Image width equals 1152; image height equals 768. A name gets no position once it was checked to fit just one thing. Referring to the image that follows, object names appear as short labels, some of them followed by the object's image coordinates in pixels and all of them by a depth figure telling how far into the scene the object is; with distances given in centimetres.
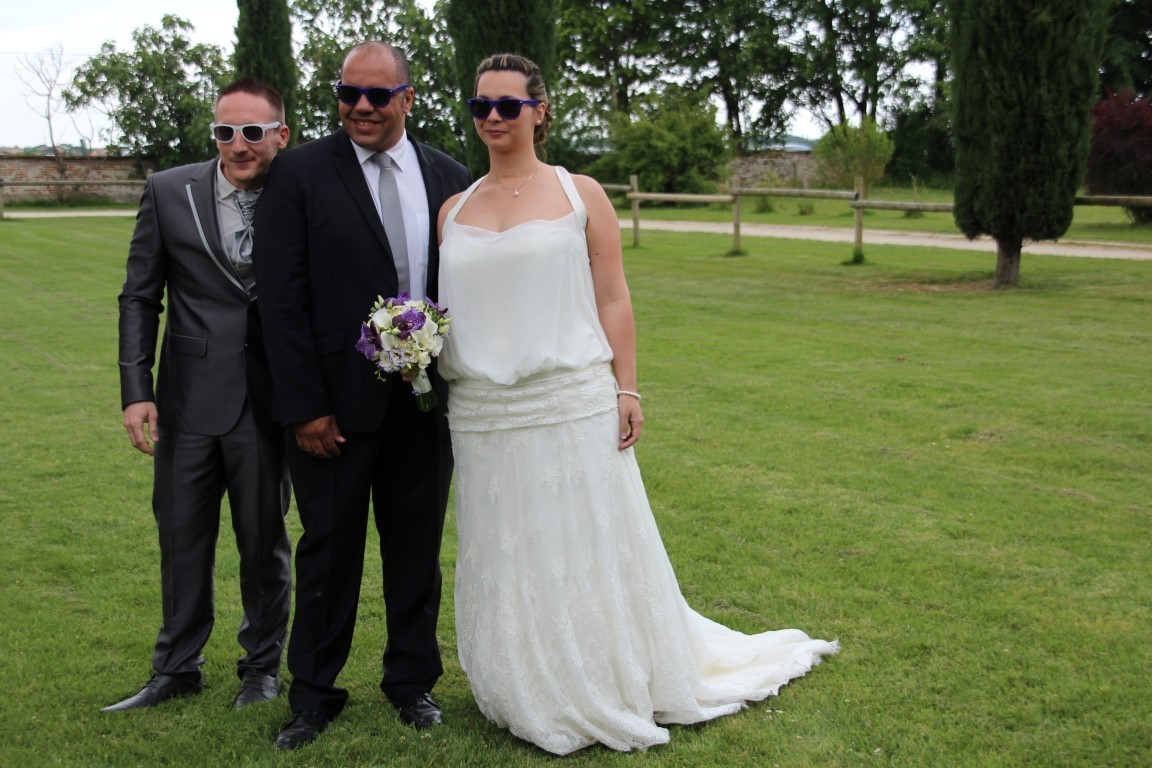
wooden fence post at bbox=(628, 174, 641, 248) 2245
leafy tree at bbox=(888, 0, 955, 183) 4284
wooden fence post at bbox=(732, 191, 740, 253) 2030
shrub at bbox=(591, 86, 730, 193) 3656
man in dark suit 366
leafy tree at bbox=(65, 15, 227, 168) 3869
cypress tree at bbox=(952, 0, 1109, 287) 1399
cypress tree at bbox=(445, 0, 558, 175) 1812
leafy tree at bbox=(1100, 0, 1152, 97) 3691
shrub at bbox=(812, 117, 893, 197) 2750
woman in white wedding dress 366
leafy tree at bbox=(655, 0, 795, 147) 4897
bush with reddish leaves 2361
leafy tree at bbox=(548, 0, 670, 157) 4591
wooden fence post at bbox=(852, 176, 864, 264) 1795
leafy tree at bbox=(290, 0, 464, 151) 3725
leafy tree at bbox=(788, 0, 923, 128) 4809
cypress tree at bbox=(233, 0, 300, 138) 2409
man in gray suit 391
